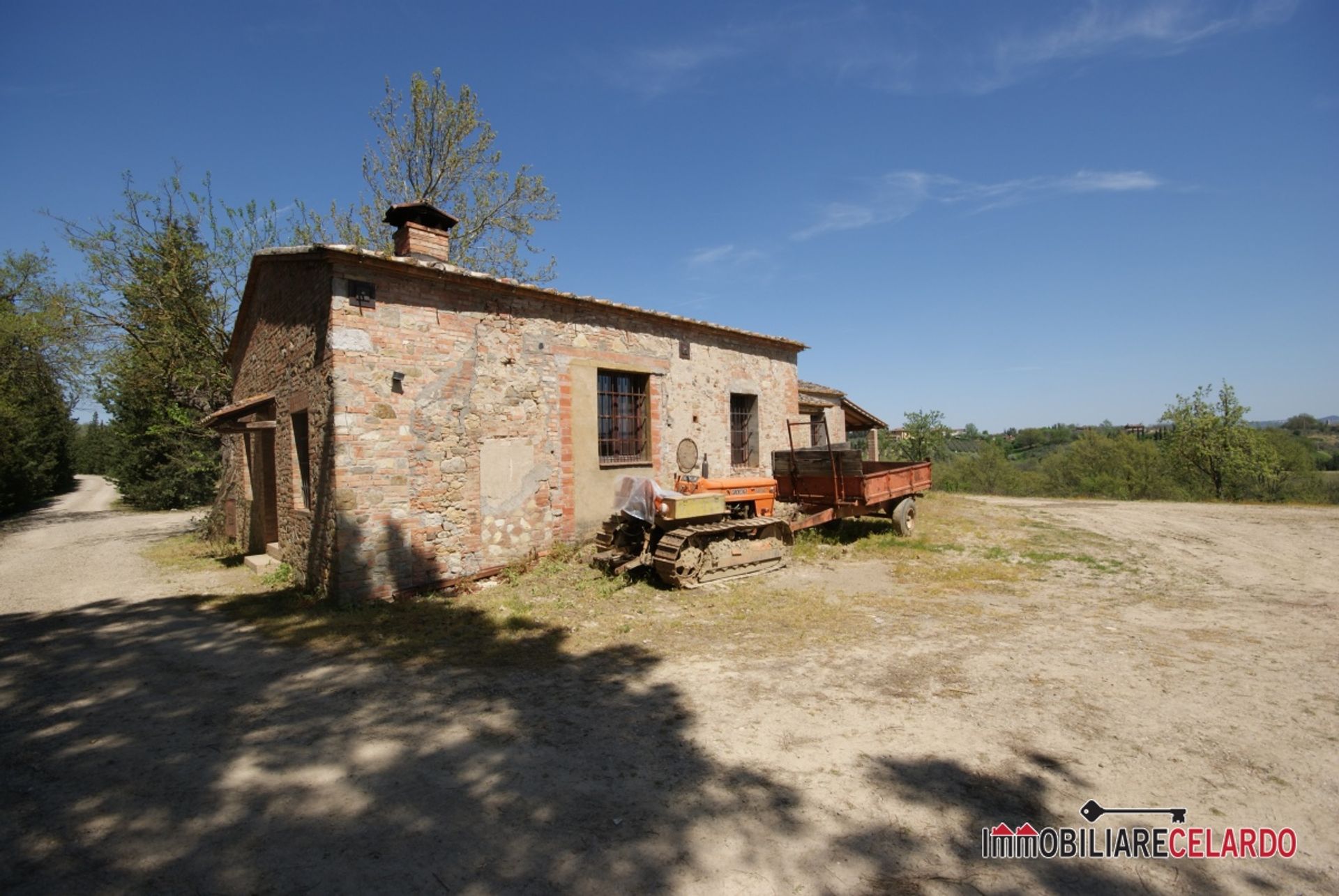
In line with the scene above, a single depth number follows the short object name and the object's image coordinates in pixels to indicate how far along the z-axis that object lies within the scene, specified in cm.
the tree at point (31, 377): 1745
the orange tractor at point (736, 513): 764
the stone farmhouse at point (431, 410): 708
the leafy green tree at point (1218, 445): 2322
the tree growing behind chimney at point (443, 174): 1719
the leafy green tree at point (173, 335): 1439
